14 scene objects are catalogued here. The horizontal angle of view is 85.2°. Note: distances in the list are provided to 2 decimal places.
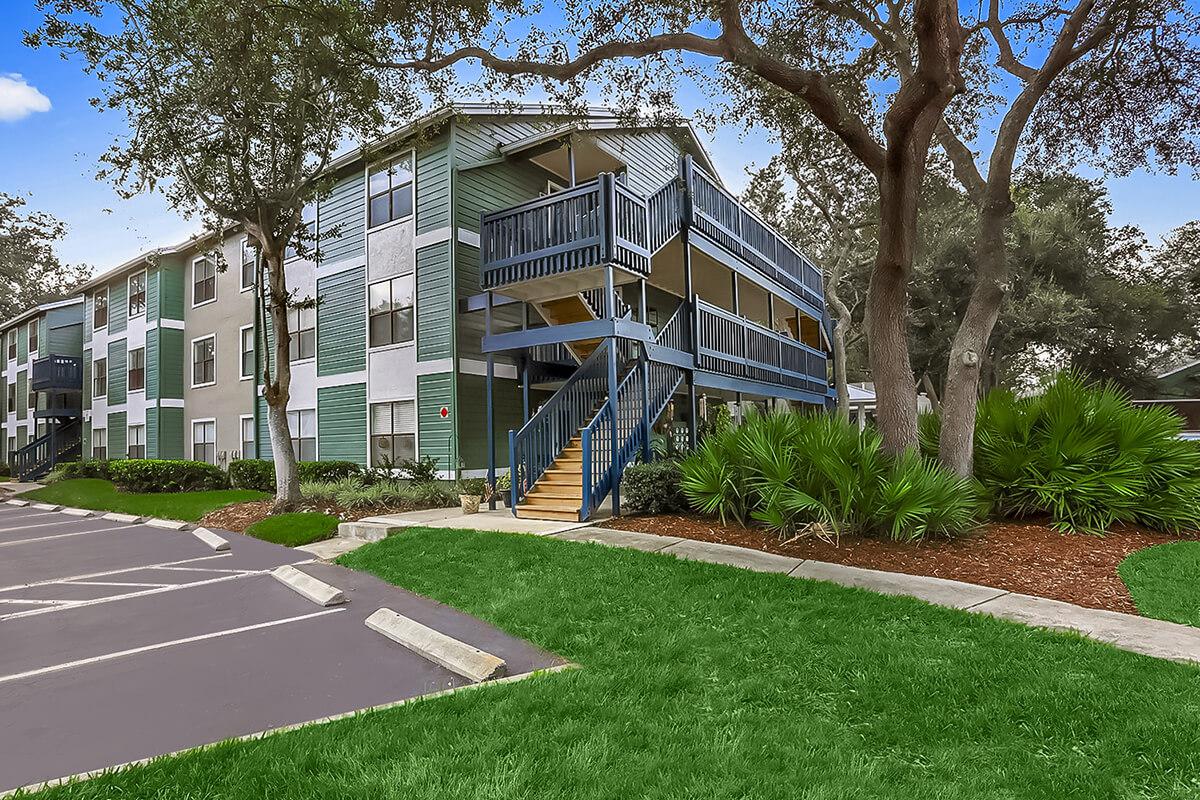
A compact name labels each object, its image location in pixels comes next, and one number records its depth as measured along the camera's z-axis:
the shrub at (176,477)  18.62
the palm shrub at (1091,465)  8.39
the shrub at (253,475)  16.55
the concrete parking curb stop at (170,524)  12.40
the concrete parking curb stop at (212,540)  10.10
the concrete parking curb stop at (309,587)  6.56
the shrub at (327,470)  15.15
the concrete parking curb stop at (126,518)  13.83
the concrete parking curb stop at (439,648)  4.35
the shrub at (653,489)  9.69
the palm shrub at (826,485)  7.47
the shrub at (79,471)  22.44
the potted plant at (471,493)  11.16
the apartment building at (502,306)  11.21
